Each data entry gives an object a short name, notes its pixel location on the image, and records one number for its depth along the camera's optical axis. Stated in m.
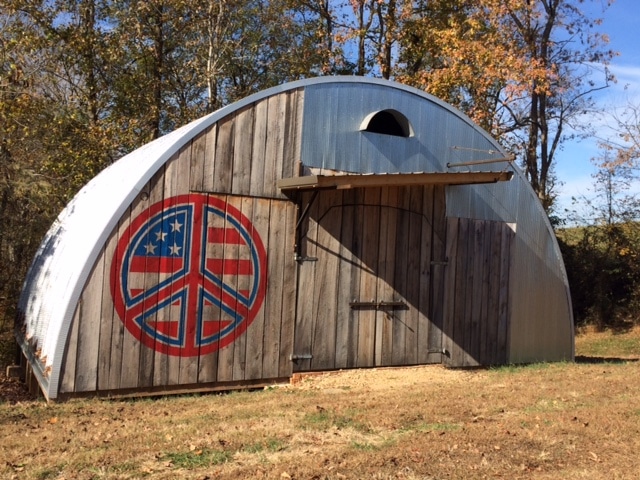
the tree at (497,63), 19.17
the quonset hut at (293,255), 8.28
